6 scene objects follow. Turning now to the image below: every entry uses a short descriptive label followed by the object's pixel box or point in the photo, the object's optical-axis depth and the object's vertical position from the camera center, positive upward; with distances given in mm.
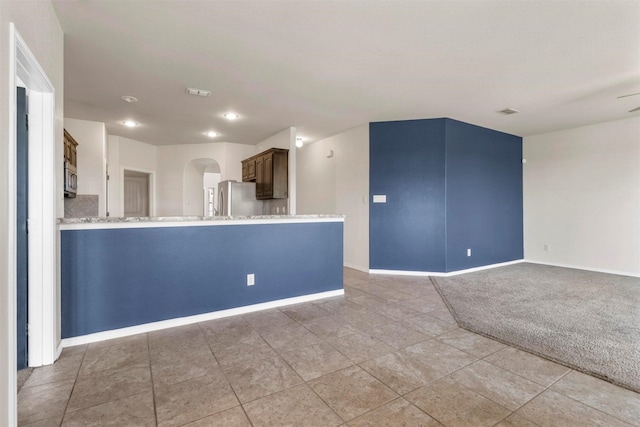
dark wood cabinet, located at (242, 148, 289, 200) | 5465 +732
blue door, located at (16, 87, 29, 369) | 1916 -9
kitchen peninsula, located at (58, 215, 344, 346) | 2422 -528
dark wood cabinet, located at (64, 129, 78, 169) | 3949 +893
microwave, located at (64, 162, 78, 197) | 3681 +451
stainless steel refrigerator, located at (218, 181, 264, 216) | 5723 +280
